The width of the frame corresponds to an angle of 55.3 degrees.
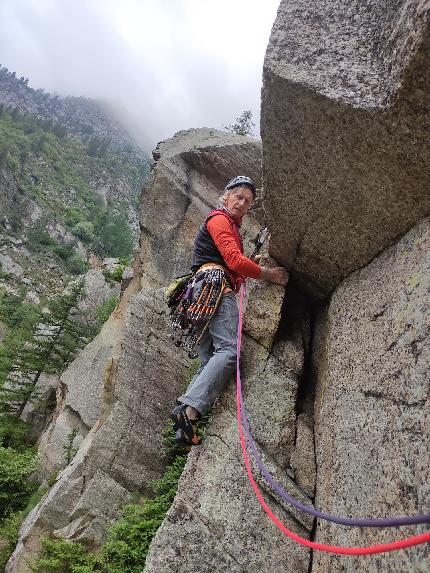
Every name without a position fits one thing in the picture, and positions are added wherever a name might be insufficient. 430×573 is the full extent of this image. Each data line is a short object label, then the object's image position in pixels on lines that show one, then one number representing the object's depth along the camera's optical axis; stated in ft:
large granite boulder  8.63
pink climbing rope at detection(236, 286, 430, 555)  5.03
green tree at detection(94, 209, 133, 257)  211.41
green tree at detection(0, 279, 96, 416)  50.49
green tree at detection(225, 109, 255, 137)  60.18
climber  13.35
